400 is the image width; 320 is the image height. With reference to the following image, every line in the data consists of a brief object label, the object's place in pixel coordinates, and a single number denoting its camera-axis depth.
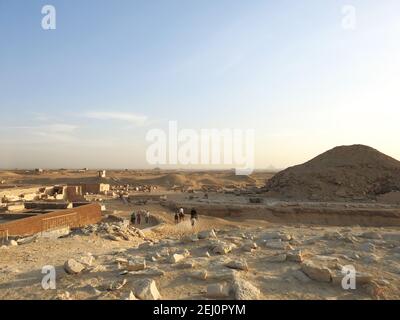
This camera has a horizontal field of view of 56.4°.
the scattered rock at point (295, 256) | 6.50
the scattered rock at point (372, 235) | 8.81
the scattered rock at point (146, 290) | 4.94
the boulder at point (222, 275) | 5.57
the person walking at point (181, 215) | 20.42
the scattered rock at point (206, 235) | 8.95
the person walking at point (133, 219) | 19.80
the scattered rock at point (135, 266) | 6.08
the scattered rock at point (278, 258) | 6.61
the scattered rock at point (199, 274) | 5.63
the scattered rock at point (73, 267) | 6.03
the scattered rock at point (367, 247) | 7.46
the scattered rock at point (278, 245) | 7.64
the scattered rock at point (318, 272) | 5.57
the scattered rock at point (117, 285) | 5.28
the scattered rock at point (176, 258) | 6.54
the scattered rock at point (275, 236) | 8.67
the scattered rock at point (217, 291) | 4.95
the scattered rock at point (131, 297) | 4.80
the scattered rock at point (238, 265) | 6.12
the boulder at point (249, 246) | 7.48
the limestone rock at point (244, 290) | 4.91
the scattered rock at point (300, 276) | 5.62
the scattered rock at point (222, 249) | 7.28
